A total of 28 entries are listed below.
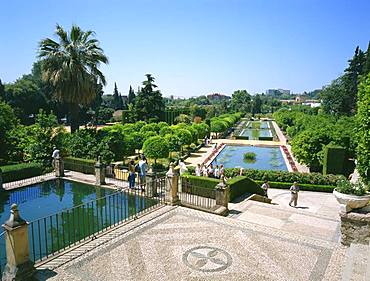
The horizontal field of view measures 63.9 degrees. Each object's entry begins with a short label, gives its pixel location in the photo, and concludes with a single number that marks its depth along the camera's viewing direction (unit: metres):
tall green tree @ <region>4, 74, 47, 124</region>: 45.97
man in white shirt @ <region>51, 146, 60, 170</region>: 17.94
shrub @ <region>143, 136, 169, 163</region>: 21.11
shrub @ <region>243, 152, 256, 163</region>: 31.06
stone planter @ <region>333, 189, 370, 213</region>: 8.35
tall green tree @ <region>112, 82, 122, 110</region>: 88.43
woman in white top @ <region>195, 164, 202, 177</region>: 18.61
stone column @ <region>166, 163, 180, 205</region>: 11.82
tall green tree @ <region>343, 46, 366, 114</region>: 53.69
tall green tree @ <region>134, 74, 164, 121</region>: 45.34
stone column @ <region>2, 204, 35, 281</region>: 6.31
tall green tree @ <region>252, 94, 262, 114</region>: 112.51
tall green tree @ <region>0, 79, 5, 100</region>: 44.47
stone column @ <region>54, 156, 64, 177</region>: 17.78
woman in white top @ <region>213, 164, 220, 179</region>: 18.03
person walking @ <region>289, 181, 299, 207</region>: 15.18
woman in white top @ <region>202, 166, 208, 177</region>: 18.61
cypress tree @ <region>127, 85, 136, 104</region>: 87.31
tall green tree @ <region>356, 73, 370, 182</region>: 14.26
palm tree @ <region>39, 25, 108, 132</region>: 20.33
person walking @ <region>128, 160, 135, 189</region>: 15.11
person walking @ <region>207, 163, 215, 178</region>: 18.41
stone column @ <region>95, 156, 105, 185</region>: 16.20
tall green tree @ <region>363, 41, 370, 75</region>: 41.91
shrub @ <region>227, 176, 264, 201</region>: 14.54
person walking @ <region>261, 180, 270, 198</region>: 16.64
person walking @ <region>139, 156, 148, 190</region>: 14.84
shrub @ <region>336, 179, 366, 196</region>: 8.53
